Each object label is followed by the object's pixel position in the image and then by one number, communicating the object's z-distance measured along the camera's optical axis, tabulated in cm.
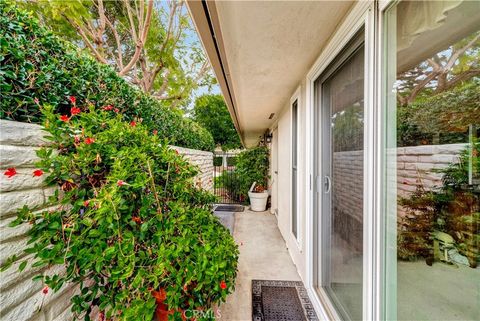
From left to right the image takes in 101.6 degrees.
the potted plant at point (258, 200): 590
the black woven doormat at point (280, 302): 190
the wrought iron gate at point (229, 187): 722
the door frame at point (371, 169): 113
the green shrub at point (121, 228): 99
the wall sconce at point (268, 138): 611
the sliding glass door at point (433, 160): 79
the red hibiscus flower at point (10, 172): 87
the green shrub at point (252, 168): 656
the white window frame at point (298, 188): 258
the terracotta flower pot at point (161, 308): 116
